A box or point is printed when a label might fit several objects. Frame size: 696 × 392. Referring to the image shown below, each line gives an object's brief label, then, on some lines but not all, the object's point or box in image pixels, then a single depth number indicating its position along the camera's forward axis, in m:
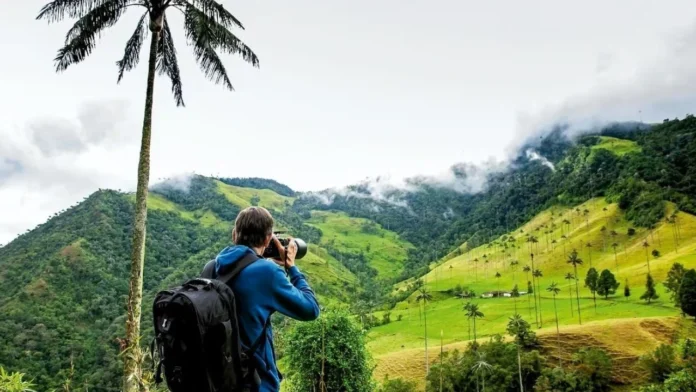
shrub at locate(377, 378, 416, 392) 44.44
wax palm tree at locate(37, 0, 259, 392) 10.04
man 2.77
